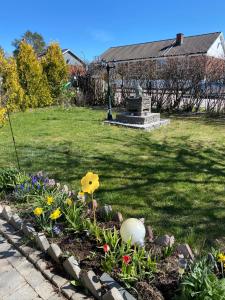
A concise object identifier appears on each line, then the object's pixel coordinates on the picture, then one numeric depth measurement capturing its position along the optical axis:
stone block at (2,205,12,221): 2.38
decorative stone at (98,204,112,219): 2.18
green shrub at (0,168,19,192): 2.80
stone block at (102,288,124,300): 1.38
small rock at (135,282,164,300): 1.45
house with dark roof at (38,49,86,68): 32.03
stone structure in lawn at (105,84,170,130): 6.60
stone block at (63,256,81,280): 1.65
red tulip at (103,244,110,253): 1.62
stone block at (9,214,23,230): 2.24
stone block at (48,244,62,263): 1.81
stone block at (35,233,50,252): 1.92
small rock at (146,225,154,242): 1.88
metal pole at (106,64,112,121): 7.18
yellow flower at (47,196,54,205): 2.07
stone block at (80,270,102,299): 1.52
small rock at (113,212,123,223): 2.12
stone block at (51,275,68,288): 1.66
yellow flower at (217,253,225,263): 1.48
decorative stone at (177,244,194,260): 1.63
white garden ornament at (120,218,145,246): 1.76
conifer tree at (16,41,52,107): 9.84
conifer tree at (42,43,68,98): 10.86
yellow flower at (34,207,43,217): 1.93
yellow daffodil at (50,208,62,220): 1.90
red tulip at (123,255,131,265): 1.51
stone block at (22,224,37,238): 2.07
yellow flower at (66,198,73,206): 2.14
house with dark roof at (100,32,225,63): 24.79
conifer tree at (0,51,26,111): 8.69
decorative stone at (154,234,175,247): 1.76
